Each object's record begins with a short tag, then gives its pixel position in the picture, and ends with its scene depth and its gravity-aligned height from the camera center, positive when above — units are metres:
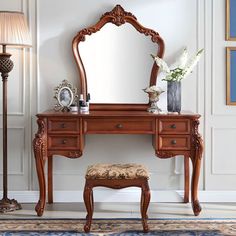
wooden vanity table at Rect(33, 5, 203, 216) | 4.15 -0.16
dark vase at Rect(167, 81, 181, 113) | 4.34 +0.13
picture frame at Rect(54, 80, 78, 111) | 4.44 +0.13
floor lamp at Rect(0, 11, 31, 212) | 4.22 +0.56
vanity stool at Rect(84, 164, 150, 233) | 3.72 -0.49
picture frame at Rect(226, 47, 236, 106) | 4.60 +0.31
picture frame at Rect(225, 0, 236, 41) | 4.59 +0.79
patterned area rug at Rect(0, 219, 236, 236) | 3.69 -0.83
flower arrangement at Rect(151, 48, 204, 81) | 4.36 +0.37
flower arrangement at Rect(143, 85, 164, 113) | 4.37 +0.15
